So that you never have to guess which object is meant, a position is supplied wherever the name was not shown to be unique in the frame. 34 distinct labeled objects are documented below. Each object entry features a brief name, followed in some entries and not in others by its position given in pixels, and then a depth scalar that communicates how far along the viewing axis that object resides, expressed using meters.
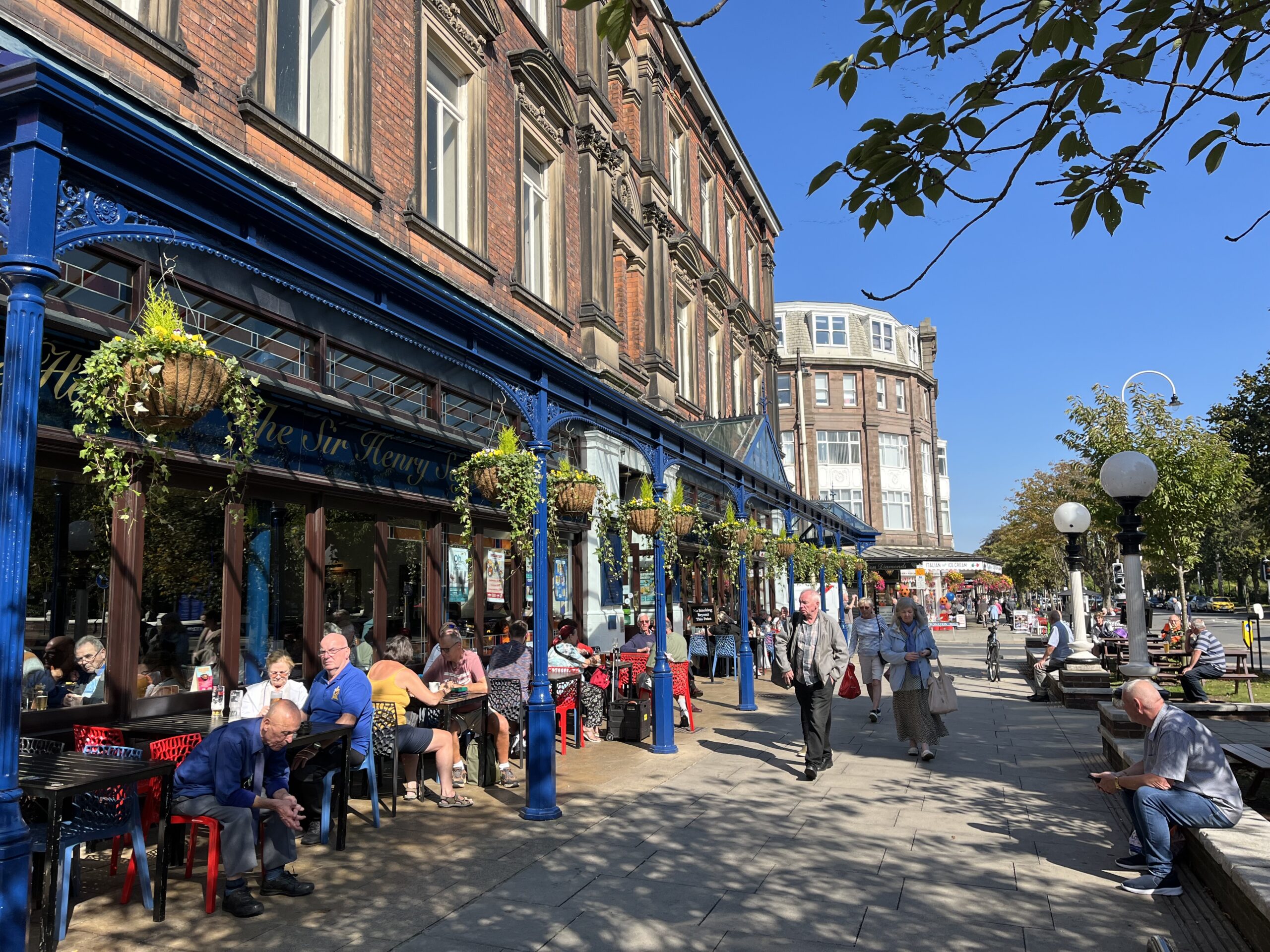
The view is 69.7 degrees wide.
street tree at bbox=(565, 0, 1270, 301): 3.81
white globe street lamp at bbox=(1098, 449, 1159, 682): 8.38
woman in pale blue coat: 9.40
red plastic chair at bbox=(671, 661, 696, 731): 11.58
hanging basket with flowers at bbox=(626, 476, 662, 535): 11.24
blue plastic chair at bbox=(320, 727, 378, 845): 6.26
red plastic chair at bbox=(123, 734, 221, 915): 5.02
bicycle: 17.30
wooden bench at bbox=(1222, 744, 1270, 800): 6.15
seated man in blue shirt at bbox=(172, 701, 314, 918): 4.95
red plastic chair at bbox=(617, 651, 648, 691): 11.85
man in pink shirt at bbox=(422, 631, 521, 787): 8.35
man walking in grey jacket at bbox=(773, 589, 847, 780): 8.58
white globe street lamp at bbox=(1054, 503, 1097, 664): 14.56
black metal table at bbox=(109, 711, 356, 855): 5.92
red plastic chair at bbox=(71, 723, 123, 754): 5.93
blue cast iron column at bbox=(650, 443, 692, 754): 9.75
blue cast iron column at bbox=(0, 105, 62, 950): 3.33
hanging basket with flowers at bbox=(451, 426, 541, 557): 8.00
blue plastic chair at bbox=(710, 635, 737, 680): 17.72
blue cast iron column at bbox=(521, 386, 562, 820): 6.99
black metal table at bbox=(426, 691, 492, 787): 7.82
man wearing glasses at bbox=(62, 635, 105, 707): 6.98
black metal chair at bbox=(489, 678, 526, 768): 8.73
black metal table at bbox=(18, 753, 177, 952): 4.13
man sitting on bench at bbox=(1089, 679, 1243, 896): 5.23
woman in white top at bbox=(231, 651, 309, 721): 6.37
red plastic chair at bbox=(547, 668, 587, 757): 9.73
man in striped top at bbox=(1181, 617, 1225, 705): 11.72
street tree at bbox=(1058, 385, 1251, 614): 17.36
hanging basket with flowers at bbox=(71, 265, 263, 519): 4.32
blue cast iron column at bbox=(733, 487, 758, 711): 13.50
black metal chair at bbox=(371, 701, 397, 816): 7.23
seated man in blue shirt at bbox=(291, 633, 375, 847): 6.36
